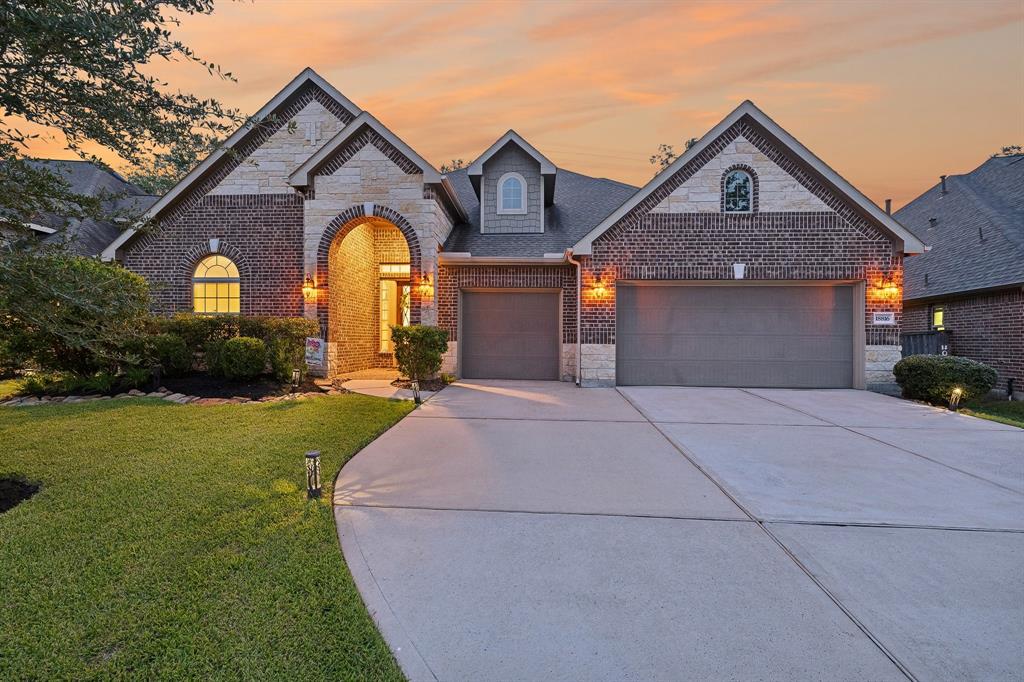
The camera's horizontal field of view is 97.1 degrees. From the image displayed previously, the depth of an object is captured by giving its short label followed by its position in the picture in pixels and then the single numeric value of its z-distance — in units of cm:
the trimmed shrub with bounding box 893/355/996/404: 891
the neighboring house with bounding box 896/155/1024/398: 1103
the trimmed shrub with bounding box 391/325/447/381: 1012
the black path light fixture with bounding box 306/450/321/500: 388
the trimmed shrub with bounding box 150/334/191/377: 888
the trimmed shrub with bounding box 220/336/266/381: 870
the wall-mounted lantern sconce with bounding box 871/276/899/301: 1077
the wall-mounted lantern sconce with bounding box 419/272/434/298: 1116
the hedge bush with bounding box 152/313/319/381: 911
